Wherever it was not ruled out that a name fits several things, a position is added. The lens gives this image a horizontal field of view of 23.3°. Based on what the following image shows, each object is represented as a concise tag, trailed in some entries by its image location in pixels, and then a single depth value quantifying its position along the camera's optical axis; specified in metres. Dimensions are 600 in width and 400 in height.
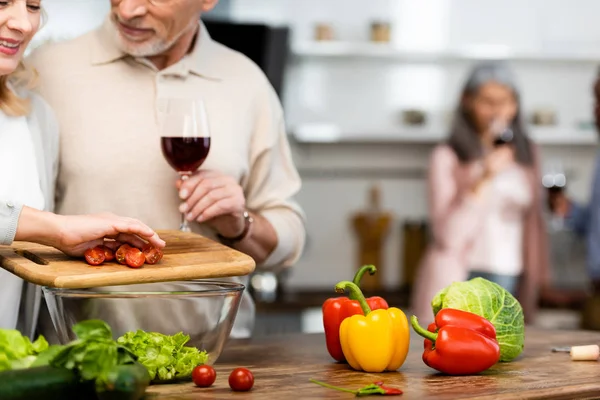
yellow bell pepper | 2.03
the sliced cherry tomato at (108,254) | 1.98
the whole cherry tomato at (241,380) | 1.87
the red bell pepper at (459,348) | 2.00
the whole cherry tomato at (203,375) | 1.89
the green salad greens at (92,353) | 1.74
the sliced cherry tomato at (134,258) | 1.95
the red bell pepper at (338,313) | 2.12
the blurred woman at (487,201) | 4.33
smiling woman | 1.96
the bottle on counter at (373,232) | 5.19
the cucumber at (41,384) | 1.68
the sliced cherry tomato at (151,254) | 1.97
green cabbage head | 2.11
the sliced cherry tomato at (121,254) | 1.97
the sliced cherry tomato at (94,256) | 1.95
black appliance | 4.48
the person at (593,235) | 4.12
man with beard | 2.32
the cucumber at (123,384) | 1.71
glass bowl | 1.92
